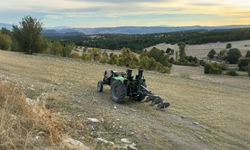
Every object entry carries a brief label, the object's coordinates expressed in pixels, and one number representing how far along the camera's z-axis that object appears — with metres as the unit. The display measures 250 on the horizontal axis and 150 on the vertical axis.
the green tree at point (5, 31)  84.26
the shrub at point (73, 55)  50.15
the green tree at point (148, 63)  46.47
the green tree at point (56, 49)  48.00
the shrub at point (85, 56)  51.78
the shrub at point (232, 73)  43.62
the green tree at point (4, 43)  43.00
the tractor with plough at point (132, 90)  8.31
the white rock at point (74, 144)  3.95
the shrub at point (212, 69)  45.44
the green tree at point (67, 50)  47.41
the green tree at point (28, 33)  31.92
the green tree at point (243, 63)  53.42
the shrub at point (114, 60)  47.19
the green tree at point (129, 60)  48.53
